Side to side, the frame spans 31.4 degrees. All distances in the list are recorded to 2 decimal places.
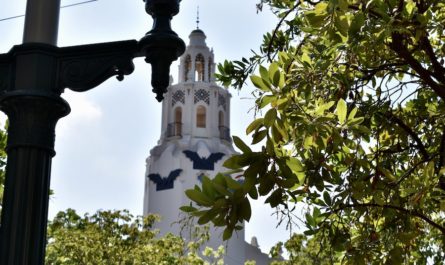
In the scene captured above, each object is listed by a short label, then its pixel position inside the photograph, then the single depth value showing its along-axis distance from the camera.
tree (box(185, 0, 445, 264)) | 3.39
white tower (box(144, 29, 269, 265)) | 53.97
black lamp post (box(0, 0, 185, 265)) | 3.16
